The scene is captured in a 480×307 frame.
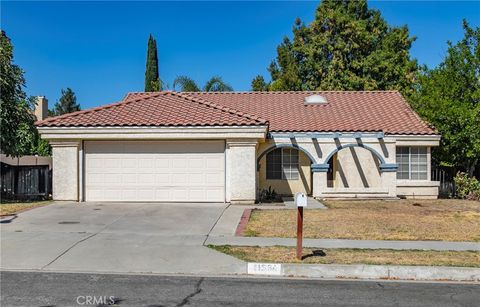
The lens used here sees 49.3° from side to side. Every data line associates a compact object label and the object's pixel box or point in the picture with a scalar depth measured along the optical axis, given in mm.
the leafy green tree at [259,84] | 41812
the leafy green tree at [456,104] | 21266
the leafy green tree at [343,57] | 36312
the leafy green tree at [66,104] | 53625
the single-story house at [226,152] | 17719
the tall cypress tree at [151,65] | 38438
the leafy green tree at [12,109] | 18625
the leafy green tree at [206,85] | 33719
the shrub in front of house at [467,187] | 21094
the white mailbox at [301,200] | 9516
